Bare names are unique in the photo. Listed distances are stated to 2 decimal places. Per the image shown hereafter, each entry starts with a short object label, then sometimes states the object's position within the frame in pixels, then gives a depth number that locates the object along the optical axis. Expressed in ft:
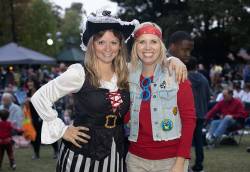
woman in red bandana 12.67
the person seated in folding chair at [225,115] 38.37
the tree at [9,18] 135.44
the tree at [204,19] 106.93
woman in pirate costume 12.64
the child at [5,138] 30.91
